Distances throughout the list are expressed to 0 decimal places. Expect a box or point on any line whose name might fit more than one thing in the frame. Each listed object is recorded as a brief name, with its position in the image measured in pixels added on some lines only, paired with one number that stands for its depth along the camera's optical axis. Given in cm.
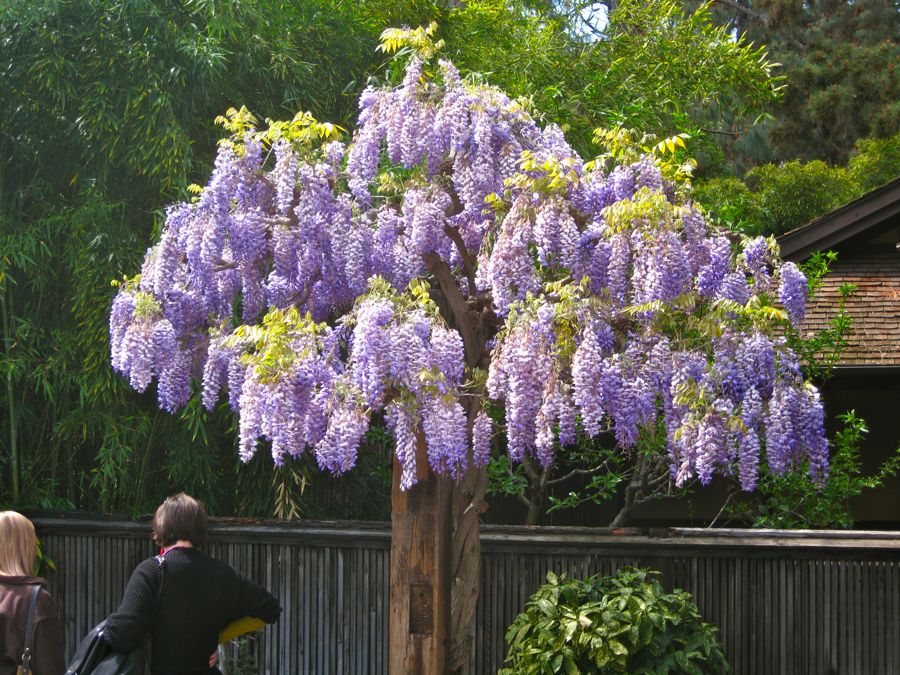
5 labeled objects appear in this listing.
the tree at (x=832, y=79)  1689
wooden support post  493
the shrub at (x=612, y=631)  523
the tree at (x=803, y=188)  1317
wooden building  849
